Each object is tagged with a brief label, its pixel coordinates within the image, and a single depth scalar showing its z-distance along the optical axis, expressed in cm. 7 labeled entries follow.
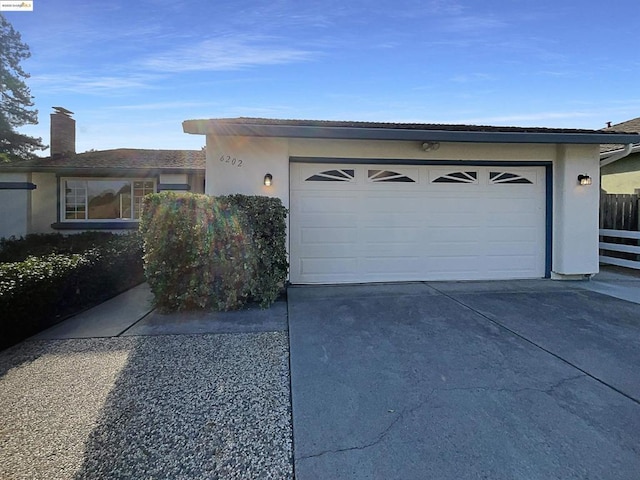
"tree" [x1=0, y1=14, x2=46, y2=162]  2216
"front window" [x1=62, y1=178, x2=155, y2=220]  1145
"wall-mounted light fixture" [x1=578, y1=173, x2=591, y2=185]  716
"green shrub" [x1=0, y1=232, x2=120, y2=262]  843
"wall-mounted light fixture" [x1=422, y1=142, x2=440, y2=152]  689
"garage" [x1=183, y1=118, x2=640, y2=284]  661
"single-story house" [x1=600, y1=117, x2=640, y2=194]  1067
